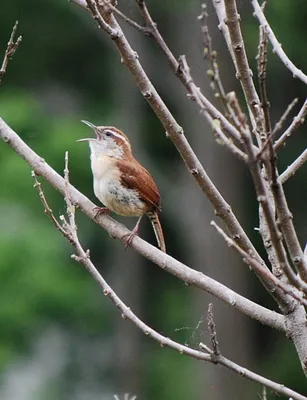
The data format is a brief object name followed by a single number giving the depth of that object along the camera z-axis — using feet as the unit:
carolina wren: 33.65
